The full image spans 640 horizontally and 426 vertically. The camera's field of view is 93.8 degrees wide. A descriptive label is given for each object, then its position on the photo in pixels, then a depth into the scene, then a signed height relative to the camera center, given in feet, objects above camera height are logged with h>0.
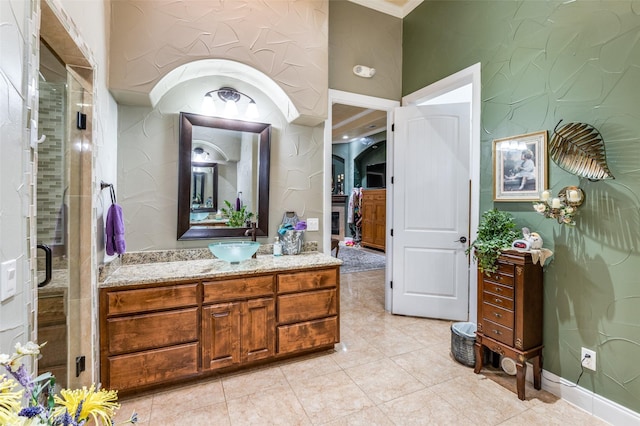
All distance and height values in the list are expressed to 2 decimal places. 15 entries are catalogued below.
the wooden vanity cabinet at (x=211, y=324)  6.40 -2.79
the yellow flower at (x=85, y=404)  2.03 -1.37
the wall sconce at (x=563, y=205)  6.48 +0.16
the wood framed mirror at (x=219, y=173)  8.46 +1.07
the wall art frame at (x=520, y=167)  7.34 +1.16
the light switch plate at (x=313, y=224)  10.05 -0.49
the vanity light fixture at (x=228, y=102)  8.72 +3.17
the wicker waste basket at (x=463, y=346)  8.07 -3.72
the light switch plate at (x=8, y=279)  3.09 -0.78
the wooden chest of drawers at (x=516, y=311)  6.79 -2.36
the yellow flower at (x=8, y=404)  1.71 -1.20
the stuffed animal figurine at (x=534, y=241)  6.97 -0.68
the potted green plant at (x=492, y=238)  7.30 -0.67
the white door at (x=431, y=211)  10.72 -0.01
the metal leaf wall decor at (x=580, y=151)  6.13 +1.32
